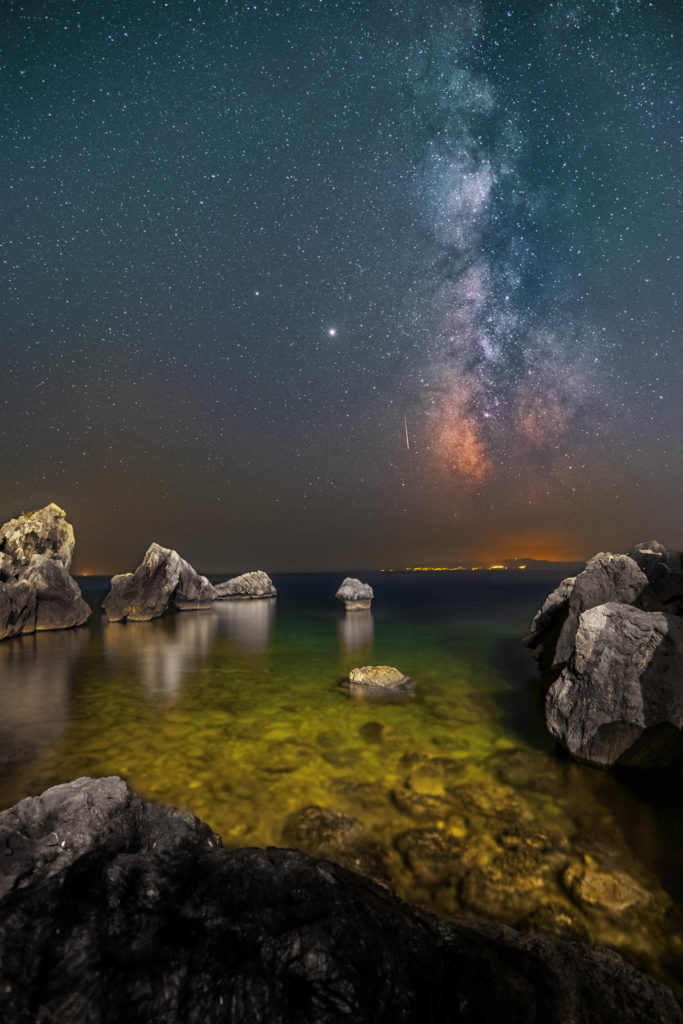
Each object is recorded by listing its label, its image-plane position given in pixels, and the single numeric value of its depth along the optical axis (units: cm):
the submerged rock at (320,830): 629
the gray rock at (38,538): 3447
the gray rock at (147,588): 3778
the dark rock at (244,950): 234
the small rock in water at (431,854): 564
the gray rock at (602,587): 1396
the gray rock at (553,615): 1768
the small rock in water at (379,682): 1520
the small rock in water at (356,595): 5268
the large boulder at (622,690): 877
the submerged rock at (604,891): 512
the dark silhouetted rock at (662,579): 1308
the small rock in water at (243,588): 6631
